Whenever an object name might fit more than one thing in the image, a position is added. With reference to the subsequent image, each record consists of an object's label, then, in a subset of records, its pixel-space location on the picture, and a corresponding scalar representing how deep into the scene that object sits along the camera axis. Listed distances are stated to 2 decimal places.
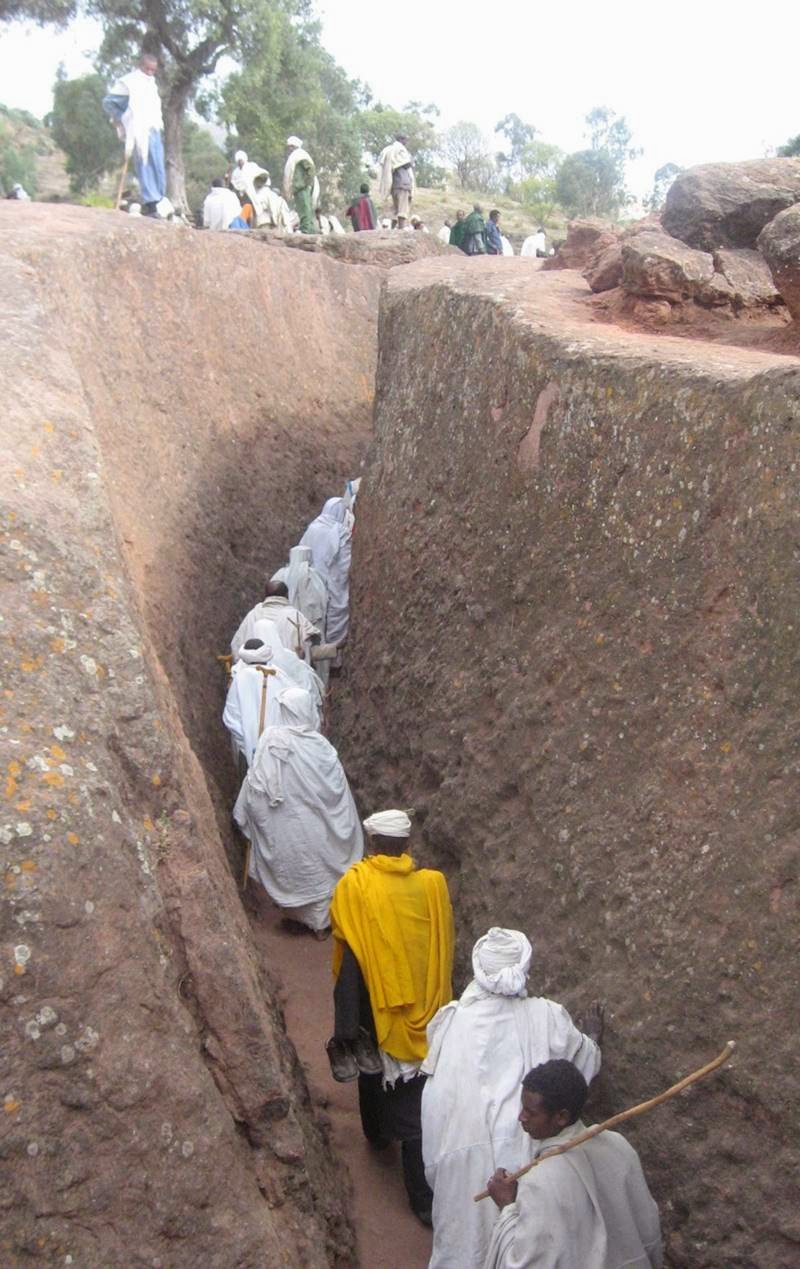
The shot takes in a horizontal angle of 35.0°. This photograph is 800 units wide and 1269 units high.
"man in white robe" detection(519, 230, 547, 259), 19.75
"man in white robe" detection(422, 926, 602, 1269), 3.86
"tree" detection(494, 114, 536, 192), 52.38
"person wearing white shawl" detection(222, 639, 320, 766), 7.04
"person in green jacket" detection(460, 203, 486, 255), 17.80
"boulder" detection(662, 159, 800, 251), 7.54
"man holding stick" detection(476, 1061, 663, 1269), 3.25
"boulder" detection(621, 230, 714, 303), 6.82
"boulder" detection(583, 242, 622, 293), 7.62
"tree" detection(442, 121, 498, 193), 48.88
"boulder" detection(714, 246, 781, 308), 6.89
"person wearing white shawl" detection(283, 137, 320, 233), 15.86
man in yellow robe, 4.73
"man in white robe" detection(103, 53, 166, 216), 12.41
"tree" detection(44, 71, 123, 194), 30.84
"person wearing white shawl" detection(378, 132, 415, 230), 17.19
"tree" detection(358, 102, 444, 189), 39.59
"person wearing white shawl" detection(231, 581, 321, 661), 8.07
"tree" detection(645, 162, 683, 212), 41.92
